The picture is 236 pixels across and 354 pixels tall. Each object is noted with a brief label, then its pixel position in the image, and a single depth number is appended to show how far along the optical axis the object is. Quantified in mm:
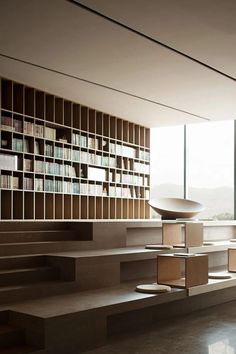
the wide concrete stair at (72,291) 3602
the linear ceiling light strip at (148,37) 4246
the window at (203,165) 10750
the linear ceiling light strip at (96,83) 5712
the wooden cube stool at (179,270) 5012
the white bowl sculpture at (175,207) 6762
